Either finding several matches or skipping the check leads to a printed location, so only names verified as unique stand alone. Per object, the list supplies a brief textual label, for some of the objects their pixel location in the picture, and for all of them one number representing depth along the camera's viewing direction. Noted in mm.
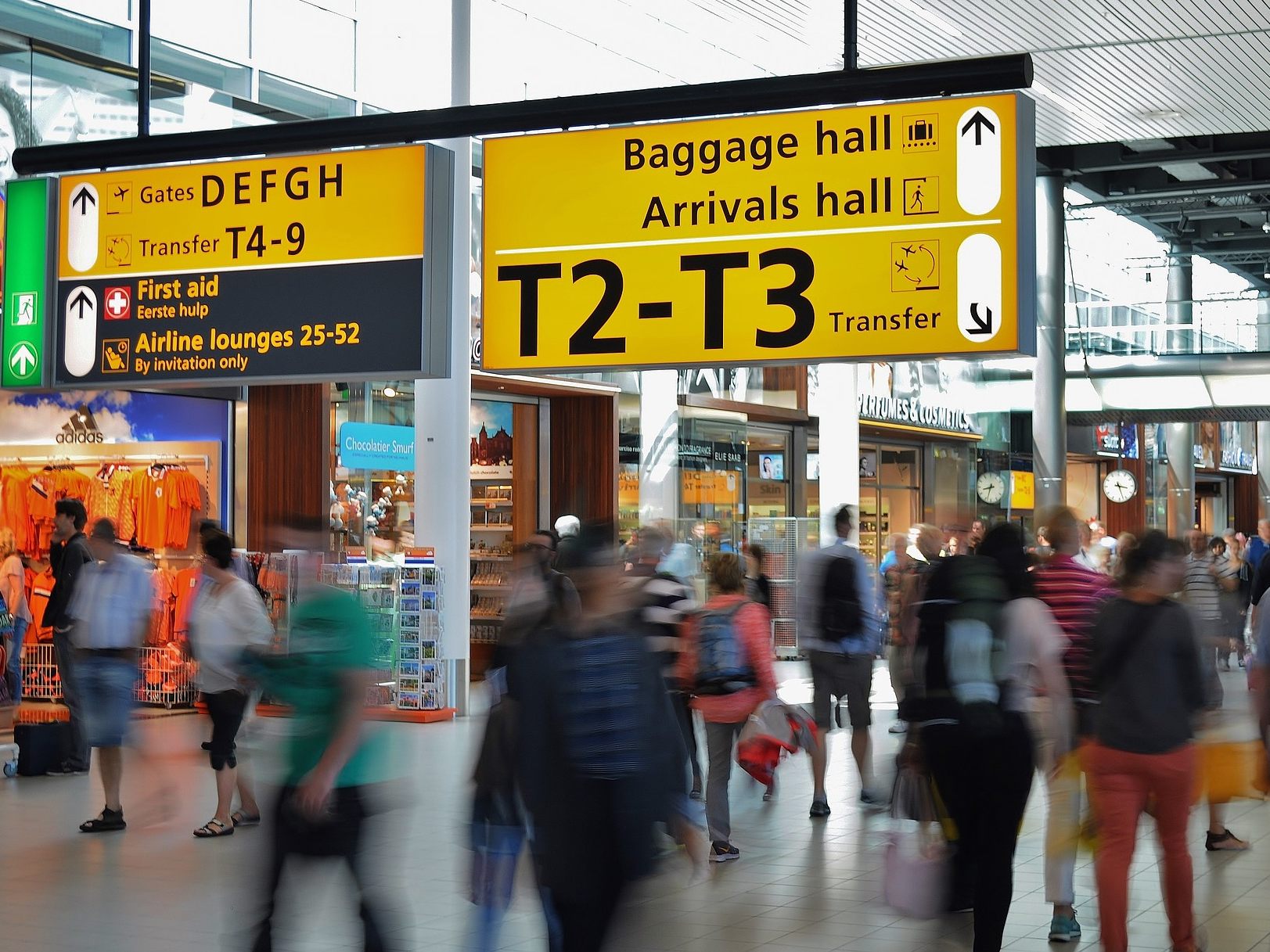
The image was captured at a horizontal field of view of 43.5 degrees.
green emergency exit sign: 8609
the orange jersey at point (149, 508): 16328
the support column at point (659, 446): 21250
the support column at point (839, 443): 21109
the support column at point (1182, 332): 29531
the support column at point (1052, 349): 26703
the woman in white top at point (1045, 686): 6656
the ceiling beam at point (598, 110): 6000
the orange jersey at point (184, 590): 15844
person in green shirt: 5363
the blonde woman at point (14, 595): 12570
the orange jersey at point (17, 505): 15898
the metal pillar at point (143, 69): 7043
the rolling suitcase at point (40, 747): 12133
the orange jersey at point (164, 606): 16141
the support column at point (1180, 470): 40656
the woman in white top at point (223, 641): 9125
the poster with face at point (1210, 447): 45062
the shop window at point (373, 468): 16906
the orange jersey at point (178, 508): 16297
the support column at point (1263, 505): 49000
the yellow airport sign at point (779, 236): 7000
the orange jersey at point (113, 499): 16406
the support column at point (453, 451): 15117
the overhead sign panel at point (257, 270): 7734
